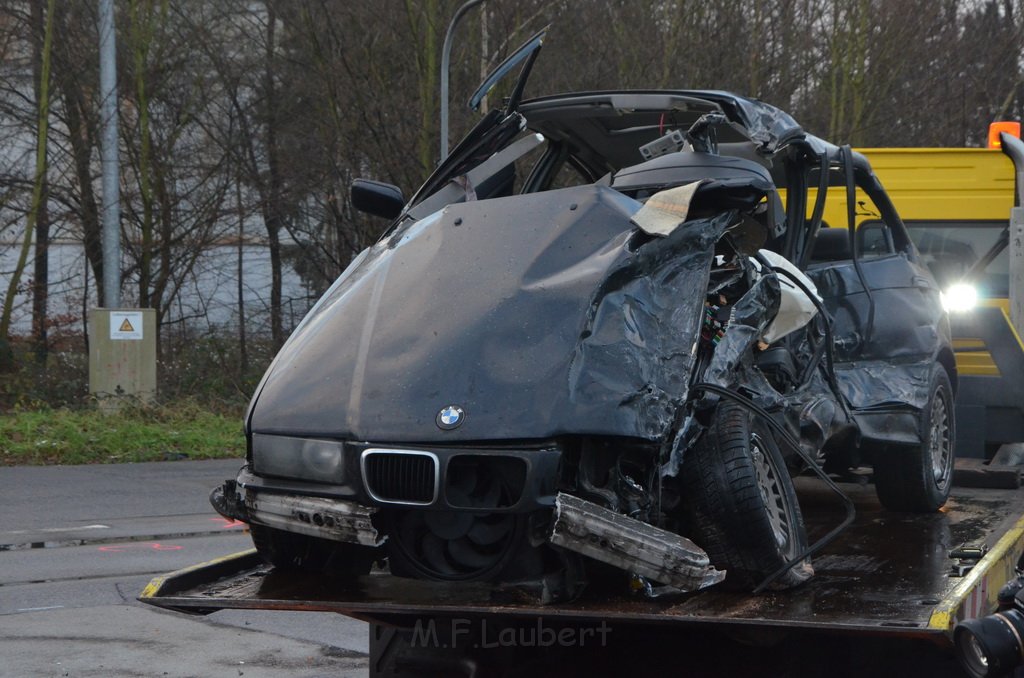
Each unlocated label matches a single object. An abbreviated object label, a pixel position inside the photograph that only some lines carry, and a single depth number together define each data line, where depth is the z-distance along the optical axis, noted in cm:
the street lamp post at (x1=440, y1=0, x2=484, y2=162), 1795
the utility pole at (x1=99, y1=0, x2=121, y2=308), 1711
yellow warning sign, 1684
